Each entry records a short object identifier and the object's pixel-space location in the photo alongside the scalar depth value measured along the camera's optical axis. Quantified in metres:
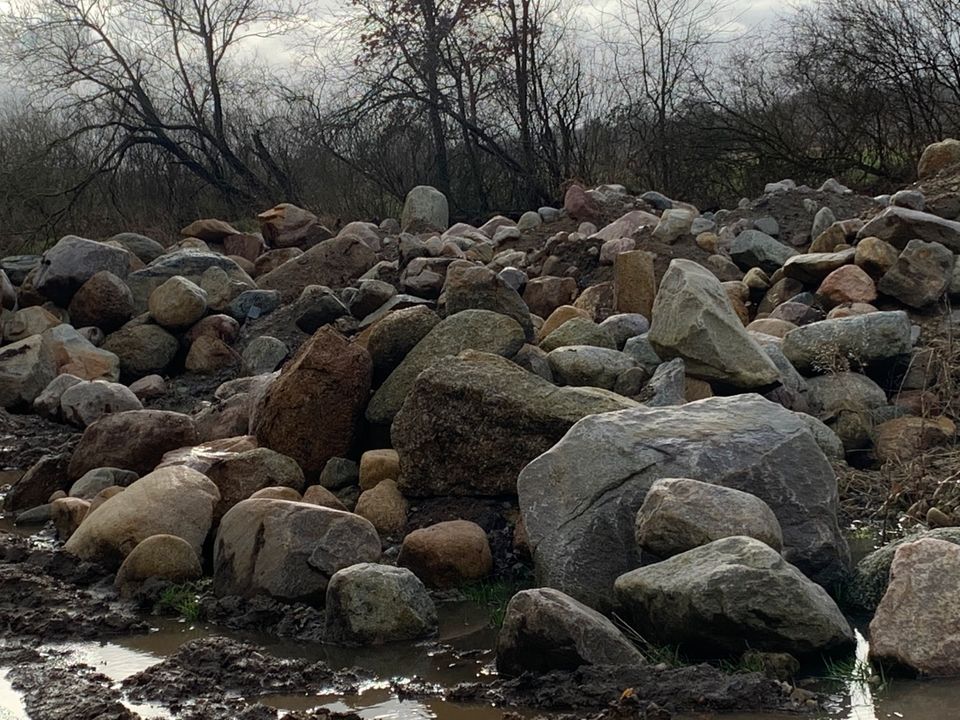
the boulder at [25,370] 11.31
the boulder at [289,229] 16.56
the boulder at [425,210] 17.61
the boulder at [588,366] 7.59
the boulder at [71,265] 13.06
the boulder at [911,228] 9.70
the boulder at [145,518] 6.20
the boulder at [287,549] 5.40
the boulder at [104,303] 12.63
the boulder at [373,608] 4.85
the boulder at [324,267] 13.45
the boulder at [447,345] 7.29
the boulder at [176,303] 12.19
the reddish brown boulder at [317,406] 7.26
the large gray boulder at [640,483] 4.96
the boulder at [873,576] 4.82
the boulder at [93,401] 10.25
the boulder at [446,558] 5.59
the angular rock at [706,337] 7.10
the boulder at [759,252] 11.44
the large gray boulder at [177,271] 13.23
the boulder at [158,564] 5.81
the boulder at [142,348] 12.01
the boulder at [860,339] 7.90
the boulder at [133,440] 7.84
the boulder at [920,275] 9.07
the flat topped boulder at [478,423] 6.32
